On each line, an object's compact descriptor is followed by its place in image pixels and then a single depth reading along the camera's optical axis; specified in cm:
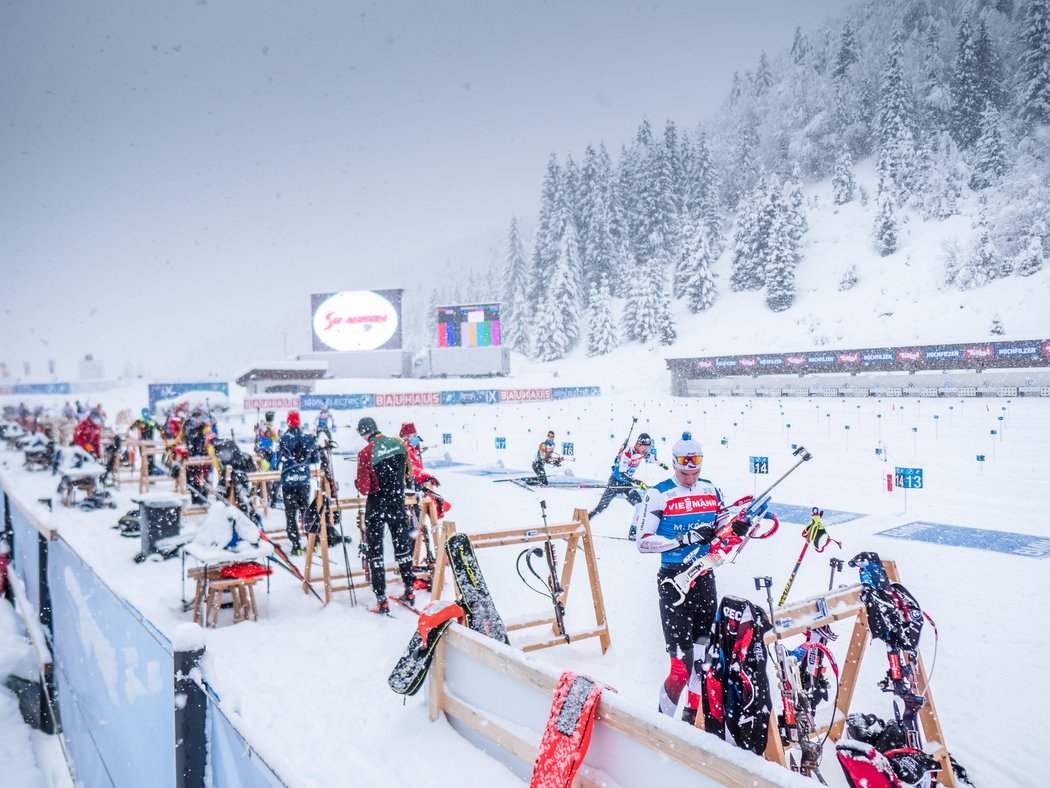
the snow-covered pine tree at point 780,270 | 5828
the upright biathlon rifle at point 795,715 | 333
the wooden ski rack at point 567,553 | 545
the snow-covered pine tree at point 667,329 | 5844
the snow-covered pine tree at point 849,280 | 5694
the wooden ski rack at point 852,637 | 362
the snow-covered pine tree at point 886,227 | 5875
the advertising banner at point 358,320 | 5662
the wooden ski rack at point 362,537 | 726
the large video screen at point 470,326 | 5747
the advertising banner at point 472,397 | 4225
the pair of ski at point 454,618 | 412
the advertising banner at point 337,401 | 3775
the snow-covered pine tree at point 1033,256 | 4706
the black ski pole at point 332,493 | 726
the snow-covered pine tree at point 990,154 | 5800
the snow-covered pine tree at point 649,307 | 5959
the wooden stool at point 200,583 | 657
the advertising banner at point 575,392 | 4536
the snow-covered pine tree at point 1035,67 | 5703
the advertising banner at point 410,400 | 3991
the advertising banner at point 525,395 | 4341
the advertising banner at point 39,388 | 5788
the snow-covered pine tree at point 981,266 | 4881
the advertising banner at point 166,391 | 4153
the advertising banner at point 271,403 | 3884
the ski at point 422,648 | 410
